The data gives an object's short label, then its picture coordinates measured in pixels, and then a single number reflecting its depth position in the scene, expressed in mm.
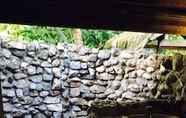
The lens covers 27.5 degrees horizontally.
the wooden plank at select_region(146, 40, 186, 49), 6455
